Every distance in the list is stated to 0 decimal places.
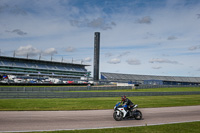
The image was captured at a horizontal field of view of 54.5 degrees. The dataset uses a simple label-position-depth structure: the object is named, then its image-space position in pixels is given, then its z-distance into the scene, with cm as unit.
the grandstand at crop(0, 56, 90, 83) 10341
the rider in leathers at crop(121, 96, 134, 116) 1280
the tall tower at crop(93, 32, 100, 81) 9341
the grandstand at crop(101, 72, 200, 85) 10732
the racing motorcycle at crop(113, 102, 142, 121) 1244
